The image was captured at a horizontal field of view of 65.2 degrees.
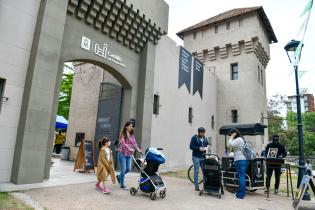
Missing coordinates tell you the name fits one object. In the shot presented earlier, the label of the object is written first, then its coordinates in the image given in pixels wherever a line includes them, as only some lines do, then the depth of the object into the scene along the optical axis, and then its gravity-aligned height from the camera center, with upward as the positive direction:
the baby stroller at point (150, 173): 6.07 -0.74
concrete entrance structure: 6.69 +3.04
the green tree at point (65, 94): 28.06 +5.15
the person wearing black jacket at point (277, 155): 7.38 -0.14
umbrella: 15.09 +0.90
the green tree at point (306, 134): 47.38 +3.56
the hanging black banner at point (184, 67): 15.17 +4.87
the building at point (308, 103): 91.53 +18.59
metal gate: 11.48 +1.35
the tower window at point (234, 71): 20.66 +6.42
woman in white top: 6.71 -0.36
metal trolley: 7.28 -0.79
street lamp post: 7.07 +1.06
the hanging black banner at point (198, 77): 16.97 +4.84
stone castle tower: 19.75 +7.43
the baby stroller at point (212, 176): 6.64 -0.79
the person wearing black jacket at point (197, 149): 7.48 -0.07
